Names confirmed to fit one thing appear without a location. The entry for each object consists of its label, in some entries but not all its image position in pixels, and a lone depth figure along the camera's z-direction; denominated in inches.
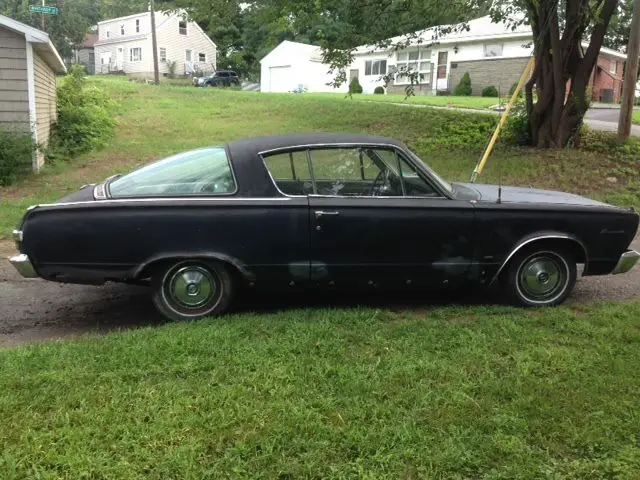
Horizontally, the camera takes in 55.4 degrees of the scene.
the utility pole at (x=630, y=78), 455.2
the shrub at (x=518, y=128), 506.6
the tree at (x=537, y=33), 430.6
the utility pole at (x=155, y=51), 1464.6
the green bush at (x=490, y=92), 1226.0
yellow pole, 347.9
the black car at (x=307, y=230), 173.5
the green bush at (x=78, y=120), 549.2
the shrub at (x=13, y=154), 419.2
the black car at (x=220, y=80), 1652.3
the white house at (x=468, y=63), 1364.4
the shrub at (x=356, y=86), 1501.5
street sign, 875.1
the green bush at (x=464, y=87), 1336.1
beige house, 438.3
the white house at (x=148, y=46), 1926.7
